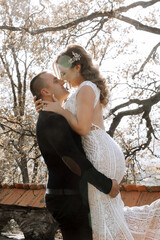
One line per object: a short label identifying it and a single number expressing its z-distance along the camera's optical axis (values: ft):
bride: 6.30
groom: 5.88
